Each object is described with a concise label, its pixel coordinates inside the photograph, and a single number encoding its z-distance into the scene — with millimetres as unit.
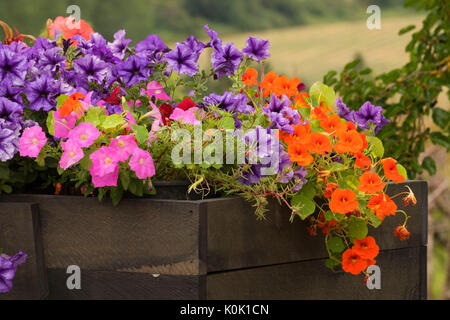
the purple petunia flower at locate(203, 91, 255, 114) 2523
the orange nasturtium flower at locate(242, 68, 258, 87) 2688
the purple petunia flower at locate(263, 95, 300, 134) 2412
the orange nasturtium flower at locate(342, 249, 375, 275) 2463
